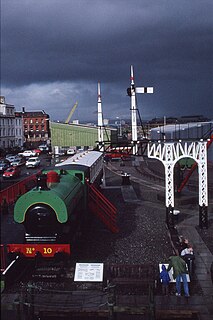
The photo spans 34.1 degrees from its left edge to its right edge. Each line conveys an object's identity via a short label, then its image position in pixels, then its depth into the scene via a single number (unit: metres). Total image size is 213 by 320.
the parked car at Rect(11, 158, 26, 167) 53.67
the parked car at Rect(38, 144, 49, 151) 79.31
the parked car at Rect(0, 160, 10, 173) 48.28
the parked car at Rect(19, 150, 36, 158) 64.38
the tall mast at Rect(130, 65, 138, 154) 49.56
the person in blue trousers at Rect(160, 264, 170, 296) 11.49
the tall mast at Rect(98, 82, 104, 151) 54.69
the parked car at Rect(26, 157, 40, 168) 51.94
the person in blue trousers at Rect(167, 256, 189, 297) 11.34
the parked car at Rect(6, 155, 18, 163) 57.47
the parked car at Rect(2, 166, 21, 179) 40.91
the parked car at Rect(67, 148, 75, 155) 61.70
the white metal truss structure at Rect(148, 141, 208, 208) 19.31
